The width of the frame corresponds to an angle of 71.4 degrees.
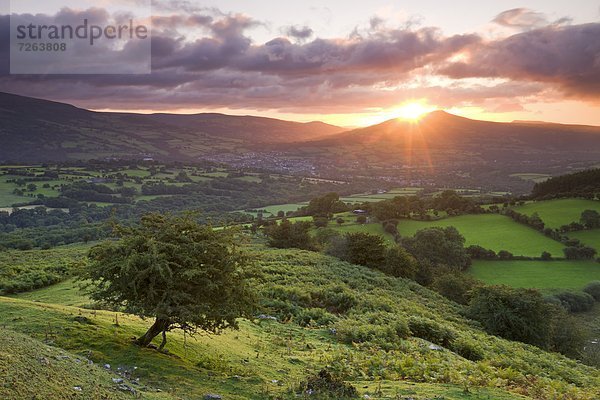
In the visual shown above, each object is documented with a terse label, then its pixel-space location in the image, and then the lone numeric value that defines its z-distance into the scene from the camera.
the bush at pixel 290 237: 61.97
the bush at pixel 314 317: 24.83
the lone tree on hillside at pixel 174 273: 12.95
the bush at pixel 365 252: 52.31
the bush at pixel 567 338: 34.92
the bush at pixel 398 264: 50.25
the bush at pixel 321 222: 90.44
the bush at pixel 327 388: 12.33
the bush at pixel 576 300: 58.06
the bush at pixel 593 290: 62.72
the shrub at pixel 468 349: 21.55
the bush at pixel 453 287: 46.62
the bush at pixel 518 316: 31.48
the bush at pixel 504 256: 76.38
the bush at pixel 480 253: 77.19
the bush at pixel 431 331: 23.58
